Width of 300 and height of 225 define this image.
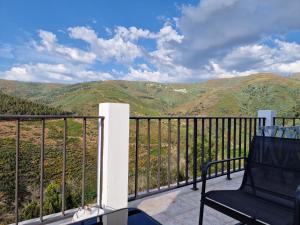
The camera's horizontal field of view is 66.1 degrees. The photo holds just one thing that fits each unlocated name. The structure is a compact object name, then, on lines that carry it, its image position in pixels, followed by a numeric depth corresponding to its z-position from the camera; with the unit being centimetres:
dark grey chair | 152
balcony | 219
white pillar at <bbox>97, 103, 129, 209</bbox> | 219
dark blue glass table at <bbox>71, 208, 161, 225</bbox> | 106
